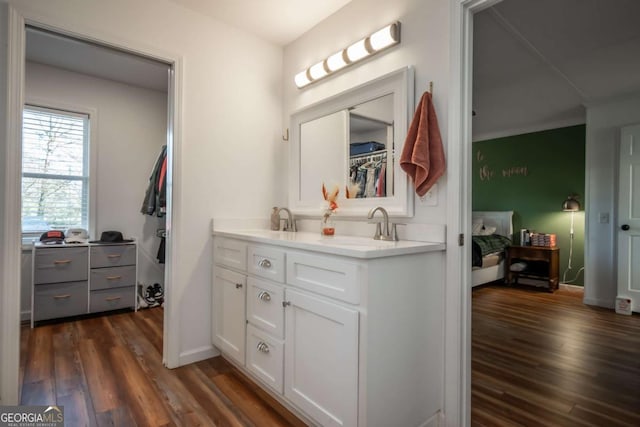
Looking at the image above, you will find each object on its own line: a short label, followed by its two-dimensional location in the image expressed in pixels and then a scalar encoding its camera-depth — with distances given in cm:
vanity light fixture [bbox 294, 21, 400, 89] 185
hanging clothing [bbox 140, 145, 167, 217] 348
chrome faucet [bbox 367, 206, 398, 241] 179
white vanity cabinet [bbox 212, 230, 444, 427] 132
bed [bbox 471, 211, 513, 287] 461
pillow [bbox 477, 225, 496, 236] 539
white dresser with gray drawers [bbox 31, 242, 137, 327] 307
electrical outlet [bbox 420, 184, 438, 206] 168
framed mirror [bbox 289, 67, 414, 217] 183
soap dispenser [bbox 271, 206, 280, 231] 259
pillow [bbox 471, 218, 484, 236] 547
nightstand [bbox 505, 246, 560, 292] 468
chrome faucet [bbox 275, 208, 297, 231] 256
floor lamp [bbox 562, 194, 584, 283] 465
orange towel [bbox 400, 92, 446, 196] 161
